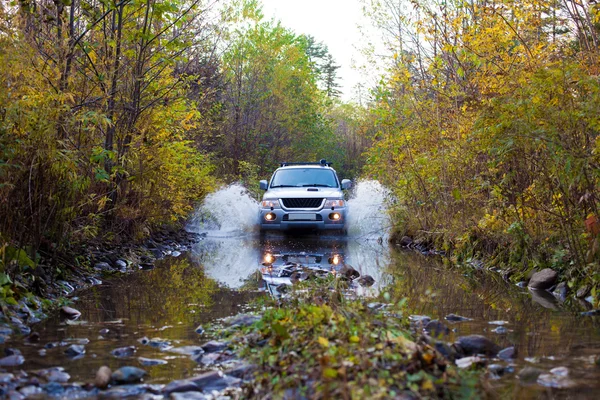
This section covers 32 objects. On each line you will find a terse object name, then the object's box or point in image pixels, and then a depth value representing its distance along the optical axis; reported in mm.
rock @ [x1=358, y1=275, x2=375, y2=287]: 8299
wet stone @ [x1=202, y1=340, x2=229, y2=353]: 4797
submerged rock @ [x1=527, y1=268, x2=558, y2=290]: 8484
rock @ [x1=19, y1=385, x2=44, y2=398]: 3668
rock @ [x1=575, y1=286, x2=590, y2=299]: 7551
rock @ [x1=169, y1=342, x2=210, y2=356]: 4727
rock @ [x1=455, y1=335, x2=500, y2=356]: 4688
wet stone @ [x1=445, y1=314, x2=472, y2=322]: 6091
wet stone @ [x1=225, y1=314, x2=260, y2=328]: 5501
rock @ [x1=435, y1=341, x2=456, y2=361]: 4348
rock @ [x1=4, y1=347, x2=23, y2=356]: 4510
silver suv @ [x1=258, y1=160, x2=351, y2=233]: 16141
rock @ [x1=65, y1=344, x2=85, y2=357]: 4613
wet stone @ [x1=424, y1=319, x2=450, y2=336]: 5309
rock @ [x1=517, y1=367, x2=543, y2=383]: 4059
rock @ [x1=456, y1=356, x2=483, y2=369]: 4223
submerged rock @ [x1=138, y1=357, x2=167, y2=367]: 4388
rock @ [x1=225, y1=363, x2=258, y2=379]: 4078
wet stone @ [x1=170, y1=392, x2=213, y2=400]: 3705
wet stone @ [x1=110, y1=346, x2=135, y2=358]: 4621
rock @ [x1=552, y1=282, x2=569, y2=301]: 7778
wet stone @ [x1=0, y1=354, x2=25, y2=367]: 4258
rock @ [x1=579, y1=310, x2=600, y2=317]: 6477
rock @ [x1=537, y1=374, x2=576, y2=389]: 3955
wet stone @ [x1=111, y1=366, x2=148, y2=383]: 3971
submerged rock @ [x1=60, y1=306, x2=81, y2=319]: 6164
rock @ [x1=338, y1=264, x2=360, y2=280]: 8870
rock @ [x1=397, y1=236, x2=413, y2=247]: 15823
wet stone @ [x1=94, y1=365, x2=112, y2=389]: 3859
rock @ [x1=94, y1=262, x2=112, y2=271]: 9667
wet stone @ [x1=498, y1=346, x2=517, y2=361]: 4613
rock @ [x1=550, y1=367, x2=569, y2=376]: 4183
